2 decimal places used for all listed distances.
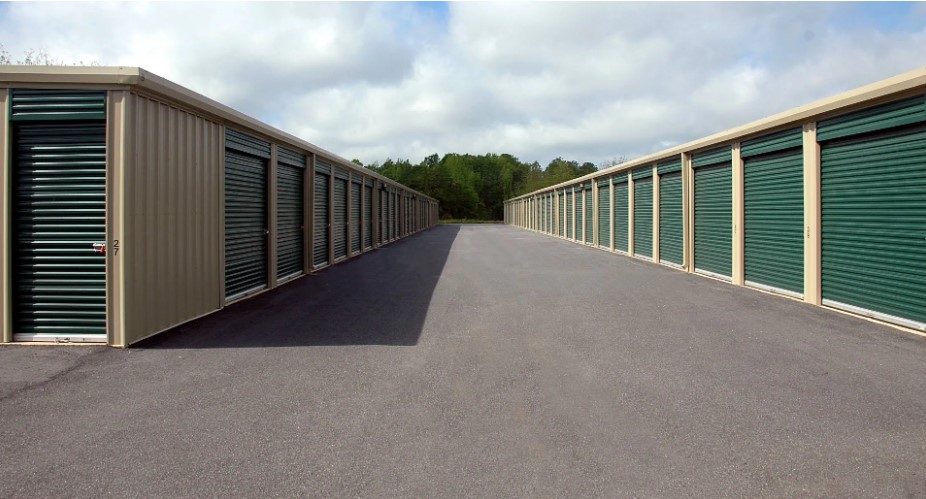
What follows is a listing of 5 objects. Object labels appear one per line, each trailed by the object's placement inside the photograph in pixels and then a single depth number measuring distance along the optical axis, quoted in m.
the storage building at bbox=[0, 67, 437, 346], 6.22
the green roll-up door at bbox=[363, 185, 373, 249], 21.31
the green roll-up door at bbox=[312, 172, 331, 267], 14.45
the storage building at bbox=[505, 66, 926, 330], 7.18
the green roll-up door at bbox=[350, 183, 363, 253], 18.81
